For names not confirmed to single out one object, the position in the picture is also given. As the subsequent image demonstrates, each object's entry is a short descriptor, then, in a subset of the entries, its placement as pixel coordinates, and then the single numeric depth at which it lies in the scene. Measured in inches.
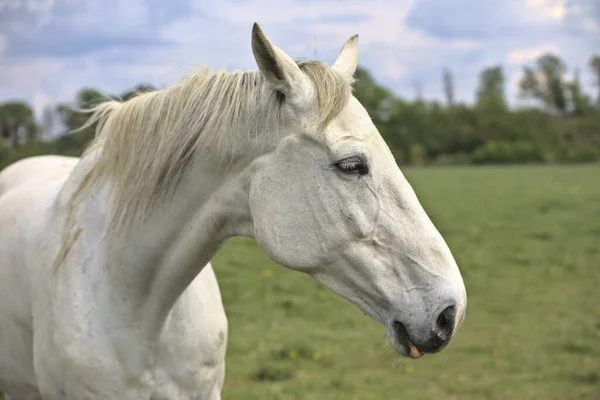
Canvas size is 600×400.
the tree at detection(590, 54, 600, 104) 2561.5
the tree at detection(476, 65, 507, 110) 3170.5
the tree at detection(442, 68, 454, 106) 3489.7
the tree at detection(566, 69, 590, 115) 2226.9
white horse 77.4
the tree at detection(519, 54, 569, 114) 2460.6
